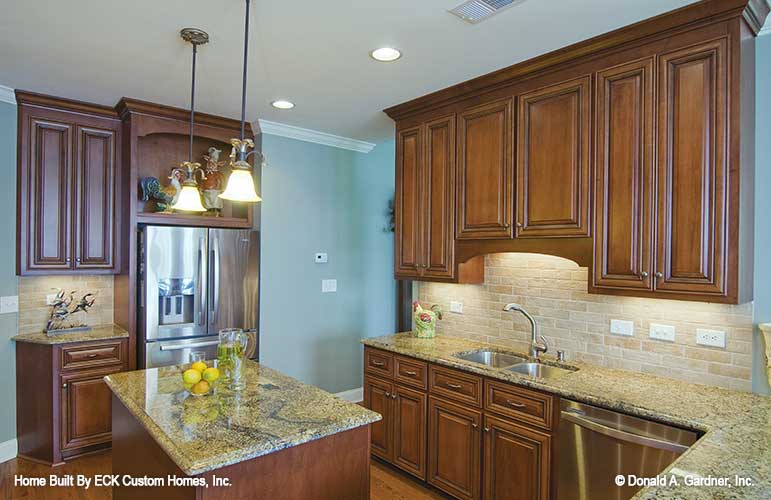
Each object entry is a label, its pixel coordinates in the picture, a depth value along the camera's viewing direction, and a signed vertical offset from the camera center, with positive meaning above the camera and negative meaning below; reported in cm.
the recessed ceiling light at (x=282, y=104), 356 +108
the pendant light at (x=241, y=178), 212 +30
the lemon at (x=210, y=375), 202 -55
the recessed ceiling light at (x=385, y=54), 265 +109
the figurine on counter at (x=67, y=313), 370 -56
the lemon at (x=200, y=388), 201 -61
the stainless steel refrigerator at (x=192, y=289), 362 -36
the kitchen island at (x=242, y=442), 154 -68
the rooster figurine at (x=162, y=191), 391 +45
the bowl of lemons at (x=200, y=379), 198 -57
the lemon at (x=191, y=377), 197 -55
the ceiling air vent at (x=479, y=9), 213 +110
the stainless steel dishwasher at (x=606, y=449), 198 -89
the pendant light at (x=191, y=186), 250 +31
